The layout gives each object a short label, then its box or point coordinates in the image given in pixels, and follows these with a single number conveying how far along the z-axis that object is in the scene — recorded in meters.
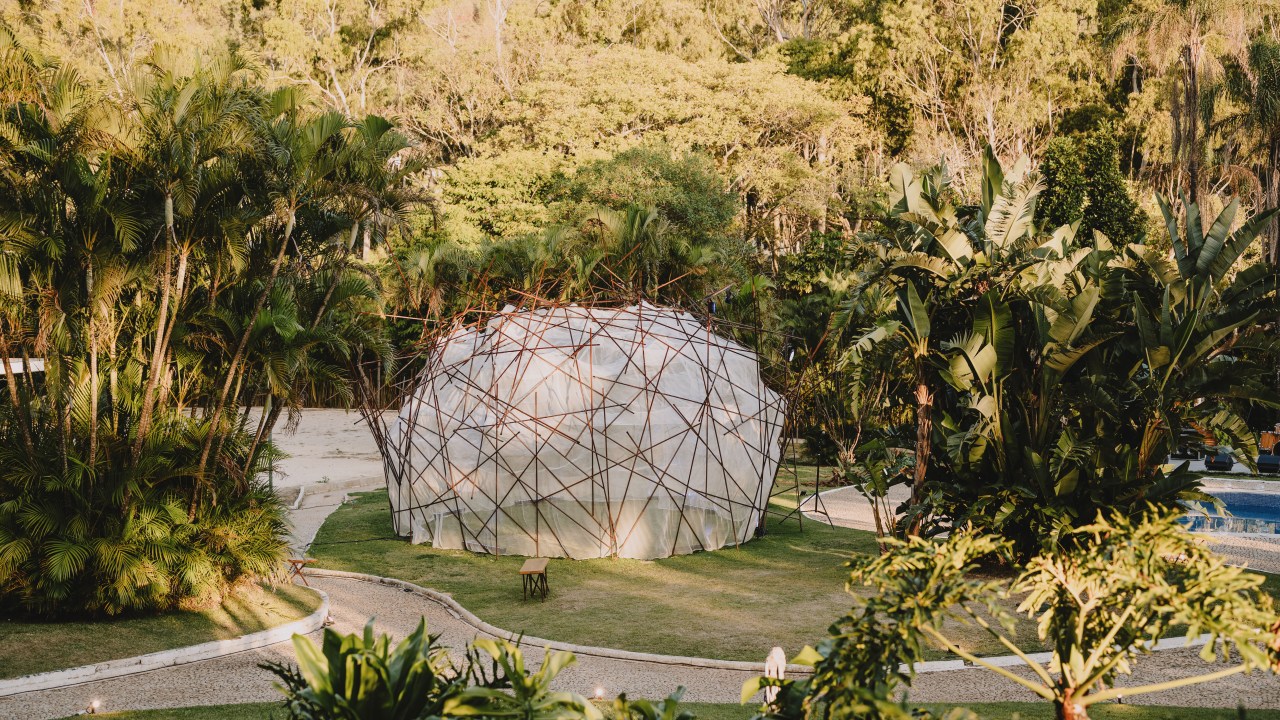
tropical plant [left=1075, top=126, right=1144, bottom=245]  31.81
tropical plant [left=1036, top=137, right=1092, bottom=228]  31.11
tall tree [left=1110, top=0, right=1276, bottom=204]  27.75
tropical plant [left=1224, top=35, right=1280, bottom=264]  27.95
